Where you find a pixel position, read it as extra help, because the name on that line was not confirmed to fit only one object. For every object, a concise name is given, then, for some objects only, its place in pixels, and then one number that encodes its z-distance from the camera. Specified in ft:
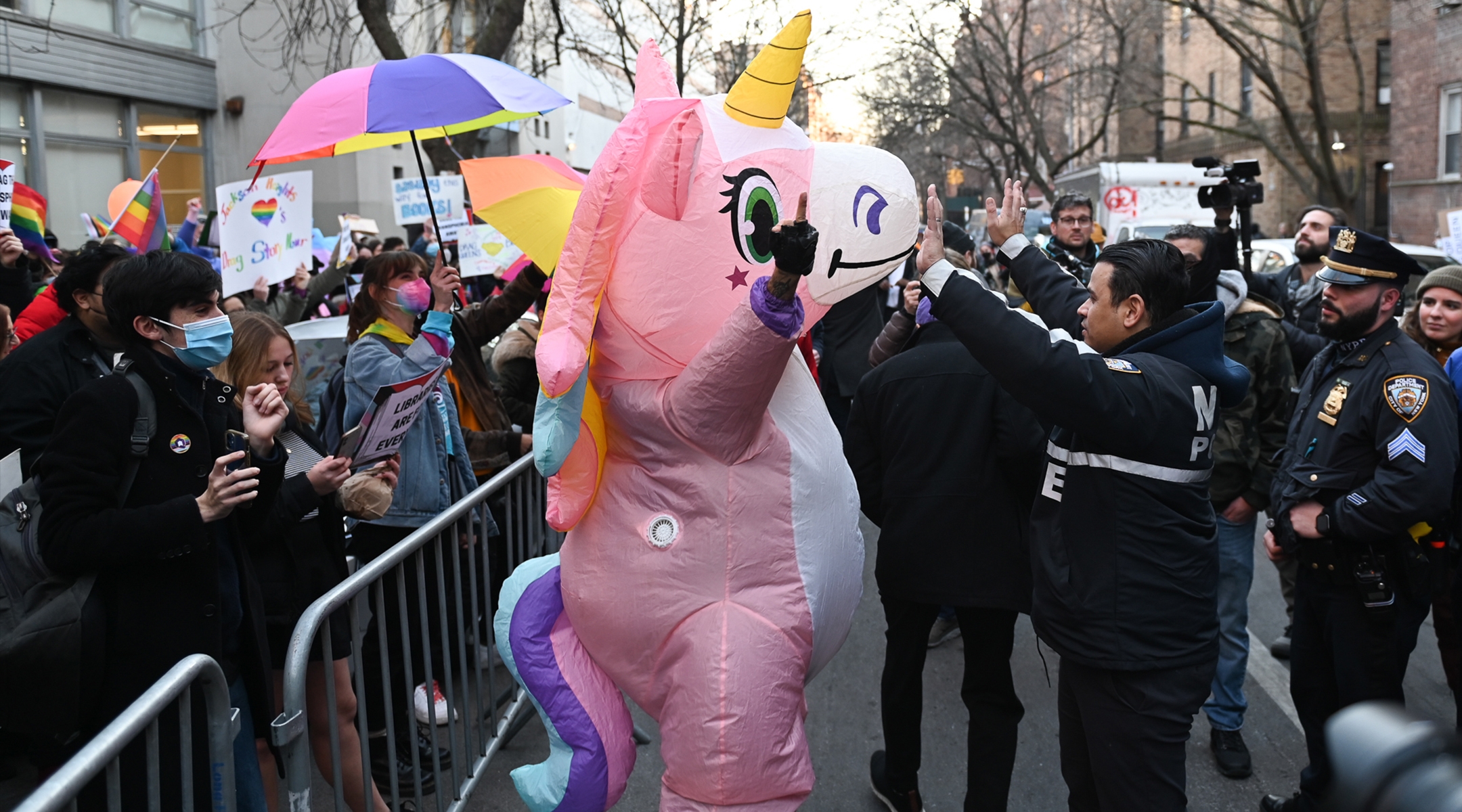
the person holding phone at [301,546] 10.29
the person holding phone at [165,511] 8.27
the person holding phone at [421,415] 13.14
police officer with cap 11.16
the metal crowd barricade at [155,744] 5.68
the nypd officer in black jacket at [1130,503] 8.79
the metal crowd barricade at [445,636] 8.90
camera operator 17.70
